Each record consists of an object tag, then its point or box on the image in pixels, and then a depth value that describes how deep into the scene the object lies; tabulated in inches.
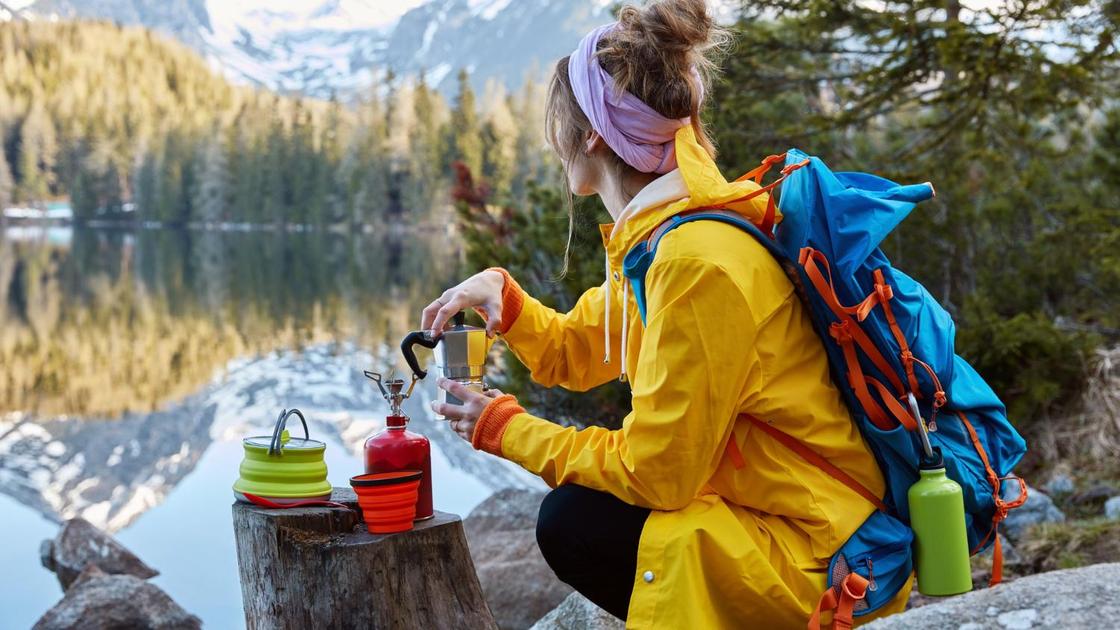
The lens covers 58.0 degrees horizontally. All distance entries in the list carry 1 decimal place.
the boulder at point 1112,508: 177.7
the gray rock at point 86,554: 254.1
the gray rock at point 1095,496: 198.1
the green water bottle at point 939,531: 77.6
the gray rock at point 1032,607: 74.8
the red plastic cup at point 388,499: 90.8
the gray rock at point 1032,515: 182.1
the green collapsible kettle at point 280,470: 94.6
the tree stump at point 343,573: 90.2
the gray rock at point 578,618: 122.0
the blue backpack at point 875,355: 76.8
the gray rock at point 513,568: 172.6
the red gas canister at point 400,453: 94.7
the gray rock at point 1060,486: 203.5
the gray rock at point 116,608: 200.5
